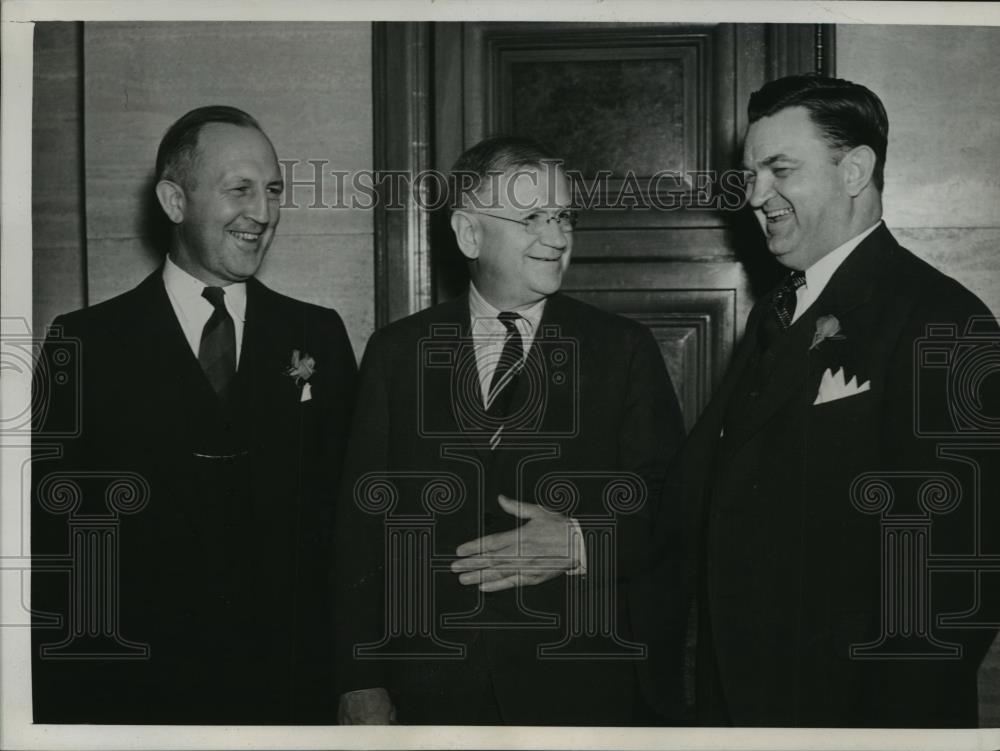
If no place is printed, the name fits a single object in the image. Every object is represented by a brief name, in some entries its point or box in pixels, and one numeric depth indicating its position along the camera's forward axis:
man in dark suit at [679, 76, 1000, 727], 1.95
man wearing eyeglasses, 2.05
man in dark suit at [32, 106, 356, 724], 2.16
